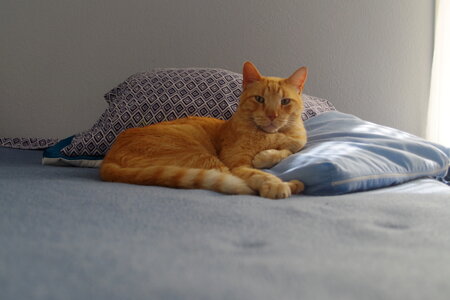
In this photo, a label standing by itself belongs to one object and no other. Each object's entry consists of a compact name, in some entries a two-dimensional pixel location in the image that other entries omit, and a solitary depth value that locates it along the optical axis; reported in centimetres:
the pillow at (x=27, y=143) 238
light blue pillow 118
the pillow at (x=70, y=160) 182
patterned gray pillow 184
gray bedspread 52
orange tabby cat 125
